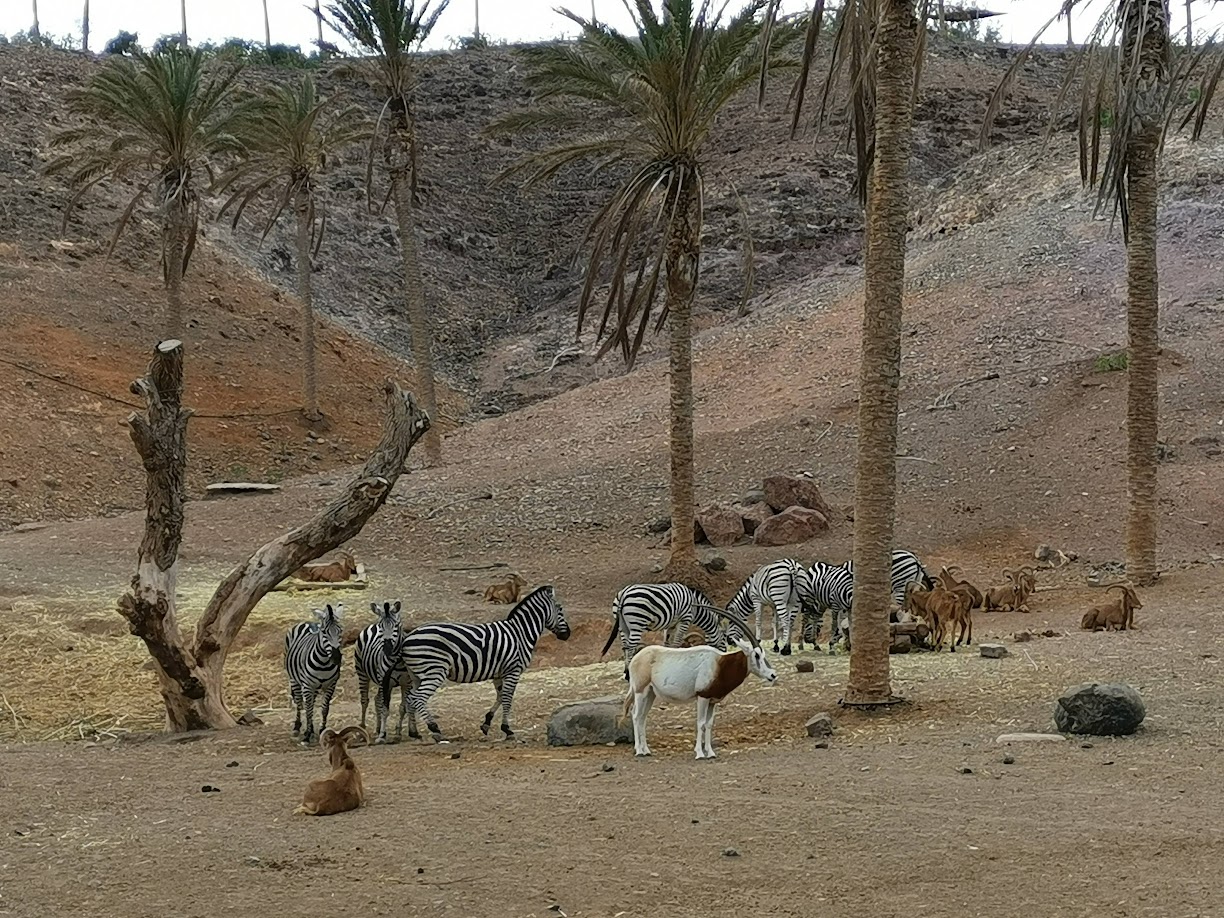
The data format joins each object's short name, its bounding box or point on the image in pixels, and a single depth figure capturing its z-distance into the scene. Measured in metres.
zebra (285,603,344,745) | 11.97
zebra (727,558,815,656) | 16.36
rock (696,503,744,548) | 25.34
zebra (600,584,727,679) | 14.98
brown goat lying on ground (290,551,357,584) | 22.86
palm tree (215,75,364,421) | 36.88
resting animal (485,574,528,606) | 20.86
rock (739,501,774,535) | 25.78
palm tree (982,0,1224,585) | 18.33
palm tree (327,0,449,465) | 30.66
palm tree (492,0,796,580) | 21.86
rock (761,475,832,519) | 26.08
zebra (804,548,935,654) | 16.77
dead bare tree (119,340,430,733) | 12.66
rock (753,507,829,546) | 24.94
